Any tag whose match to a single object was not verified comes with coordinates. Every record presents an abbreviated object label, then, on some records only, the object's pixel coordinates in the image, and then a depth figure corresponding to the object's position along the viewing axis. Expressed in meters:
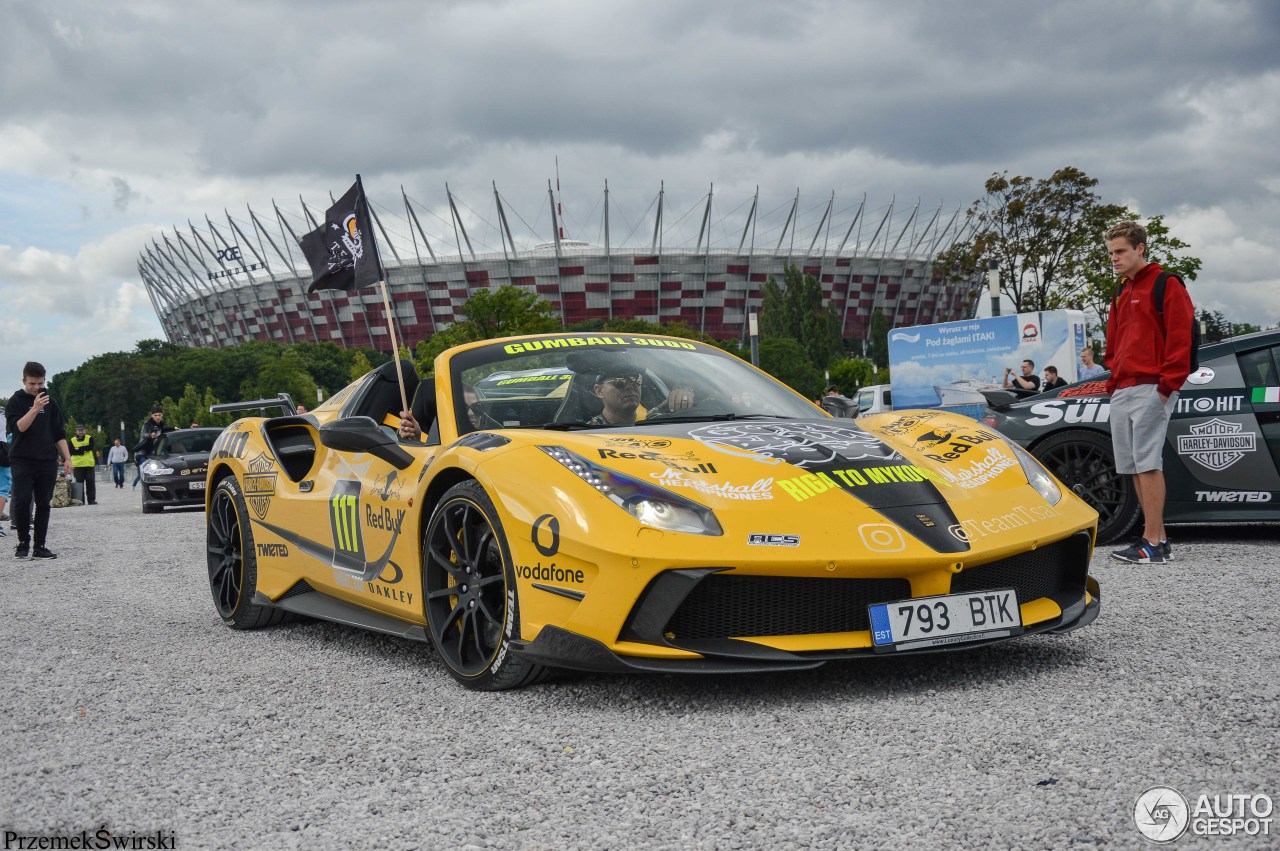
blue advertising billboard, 20.52
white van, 26.33
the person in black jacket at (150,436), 20.27
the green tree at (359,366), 80.22
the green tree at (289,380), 78.81
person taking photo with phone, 9.61
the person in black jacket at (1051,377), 16.88
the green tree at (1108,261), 33.19
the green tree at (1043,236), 33.47
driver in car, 4.17
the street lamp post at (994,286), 23.89
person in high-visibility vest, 21.27
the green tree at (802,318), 84.38
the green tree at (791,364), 75.44
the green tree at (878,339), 94.31
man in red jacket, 5.80
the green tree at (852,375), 77.75
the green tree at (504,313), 49.38
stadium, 93.69
